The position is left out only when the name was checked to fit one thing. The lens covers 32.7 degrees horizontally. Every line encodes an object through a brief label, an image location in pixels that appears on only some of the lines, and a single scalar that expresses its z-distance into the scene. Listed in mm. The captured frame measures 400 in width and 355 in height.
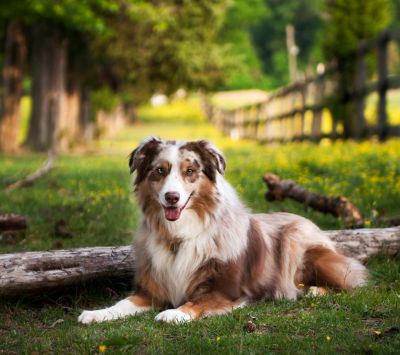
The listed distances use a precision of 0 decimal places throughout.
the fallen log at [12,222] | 8562
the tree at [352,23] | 24422
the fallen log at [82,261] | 5848
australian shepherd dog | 5656
